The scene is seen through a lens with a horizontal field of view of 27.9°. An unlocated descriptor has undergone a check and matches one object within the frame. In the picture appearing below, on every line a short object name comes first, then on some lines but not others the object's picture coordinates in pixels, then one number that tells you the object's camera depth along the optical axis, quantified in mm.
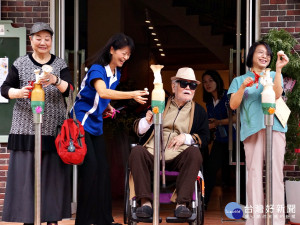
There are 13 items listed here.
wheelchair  4551
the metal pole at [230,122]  5844
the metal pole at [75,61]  5906
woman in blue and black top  4762
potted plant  5297
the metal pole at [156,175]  3779
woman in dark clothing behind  6672
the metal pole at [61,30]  5840
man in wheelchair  4566
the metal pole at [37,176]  3898
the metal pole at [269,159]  3873
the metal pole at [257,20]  5660
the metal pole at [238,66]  5758
